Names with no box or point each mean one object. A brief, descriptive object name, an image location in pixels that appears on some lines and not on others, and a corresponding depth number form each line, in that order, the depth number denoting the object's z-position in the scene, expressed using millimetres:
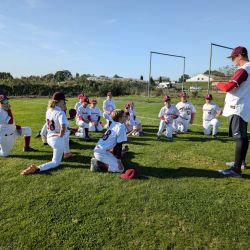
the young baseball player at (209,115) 9100
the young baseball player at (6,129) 6015
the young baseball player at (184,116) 9594
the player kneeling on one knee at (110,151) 5127
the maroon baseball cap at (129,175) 4794
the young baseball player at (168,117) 8397
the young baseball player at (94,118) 9612
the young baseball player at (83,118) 8422
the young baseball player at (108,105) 10809
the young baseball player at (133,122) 8916
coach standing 4809
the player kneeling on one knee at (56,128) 5235
